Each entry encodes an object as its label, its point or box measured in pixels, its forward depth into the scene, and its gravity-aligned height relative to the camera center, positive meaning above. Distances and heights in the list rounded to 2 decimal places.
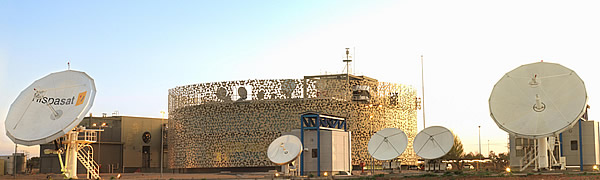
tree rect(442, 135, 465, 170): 73.12 -3.74
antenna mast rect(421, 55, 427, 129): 63.92 +3.24
